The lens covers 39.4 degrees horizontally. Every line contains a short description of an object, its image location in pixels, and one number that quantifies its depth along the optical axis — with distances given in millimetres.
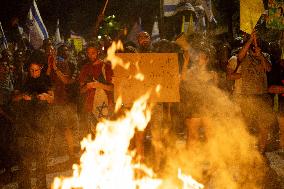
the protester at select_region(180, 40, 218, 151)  6277
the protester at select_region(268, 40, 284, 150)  6165
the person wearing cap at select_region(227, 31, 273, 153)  5746
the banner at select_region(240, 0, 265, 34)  5215
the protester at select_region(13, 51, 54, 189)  5285
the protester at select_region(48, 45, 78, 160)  5879
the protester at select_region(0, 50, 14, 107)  6367
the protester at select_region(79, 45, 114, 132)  5992
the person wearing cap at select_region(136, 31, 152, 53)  6609
